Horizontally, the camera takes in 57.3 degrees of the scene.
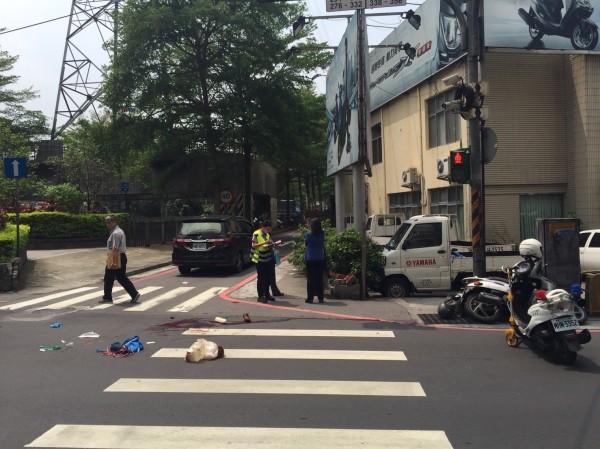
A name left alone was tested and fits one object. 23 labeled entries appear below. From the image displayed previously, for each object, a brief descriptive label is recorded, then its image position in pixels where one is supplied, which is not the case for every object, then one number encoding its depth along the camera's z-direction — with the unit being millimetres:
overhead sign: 11336
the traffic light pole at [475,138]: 10414
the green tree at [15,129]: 21845
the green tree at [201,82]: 28438
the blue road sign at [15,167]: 13812
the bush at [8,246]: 13516
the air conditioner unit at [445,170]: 10851
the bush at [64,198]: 25844
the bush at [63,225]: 23297
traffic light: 10562
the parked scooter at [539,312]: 6379
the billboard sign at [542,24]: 15578
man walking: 11266
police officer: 11383
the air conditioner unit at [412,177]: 20344
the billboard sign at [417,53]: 16969
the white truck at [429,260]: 11758
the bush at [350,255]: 11914
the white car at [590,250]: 12547
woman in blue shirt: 11242
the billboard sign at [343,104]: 12977
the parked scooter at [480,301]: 8867
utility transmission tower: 40938
